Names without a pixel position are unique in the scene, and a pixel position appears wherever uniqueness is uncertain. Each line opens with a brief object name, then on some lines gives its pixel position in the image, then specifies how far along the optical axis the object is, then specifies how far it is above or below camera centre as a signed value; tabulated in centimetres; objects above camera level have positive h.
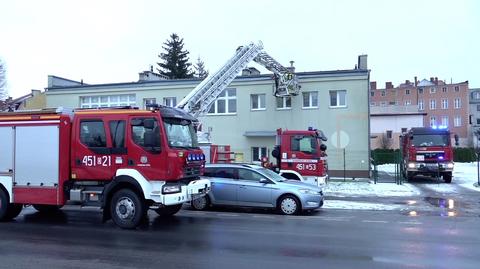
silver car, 1501 -113
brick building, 10544 +1202
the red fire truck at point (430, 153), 2764 +0
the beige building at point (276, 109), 3102 +291
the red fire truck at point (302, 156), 1895 -9
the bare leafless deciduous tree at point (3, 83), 6372 +919
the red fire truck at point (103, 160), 1140 -14
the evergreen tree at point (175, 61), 6969 +1309
